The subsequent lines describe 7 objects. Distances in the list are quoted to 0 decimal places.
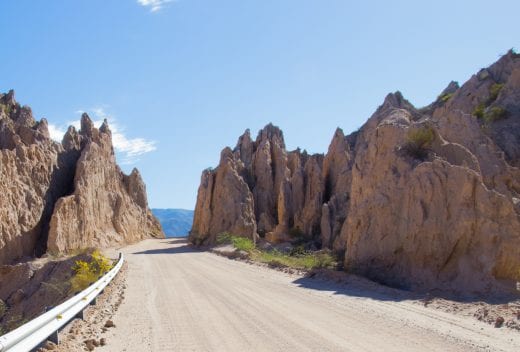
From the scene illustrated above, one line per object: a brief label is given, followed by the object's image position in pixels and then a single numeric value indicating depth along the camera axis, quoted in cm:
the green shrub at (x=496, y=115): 3828
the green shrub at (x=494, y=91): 4594
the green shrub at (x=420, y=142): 1881
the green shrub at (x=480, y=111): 4181
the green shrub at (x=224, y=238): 4114
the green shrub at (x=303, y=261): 2078
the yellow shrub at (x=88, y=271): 1800
